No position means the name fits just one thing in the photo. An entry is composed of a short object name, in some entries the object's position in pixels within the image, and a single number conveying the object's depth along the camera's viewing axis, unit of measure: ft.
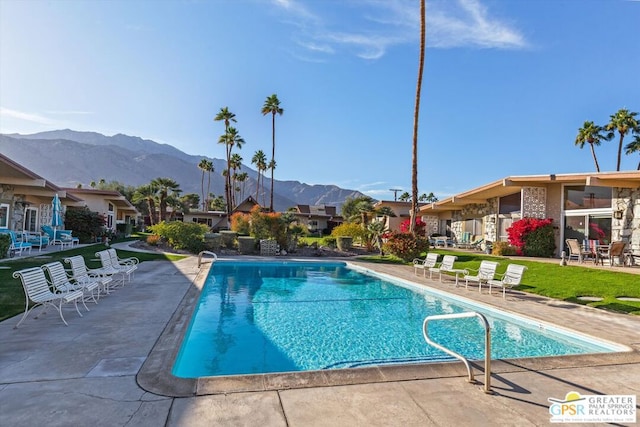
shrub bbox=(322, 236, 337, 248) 87.80
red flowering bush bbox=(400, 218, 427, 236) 85.08
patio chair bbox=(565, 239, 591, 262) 50.75
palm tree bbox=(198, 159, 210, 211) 222.09
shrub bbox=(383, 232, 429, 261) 58.44
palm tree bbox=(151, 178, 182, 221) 126.93
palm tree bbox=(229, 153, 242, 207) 174.39
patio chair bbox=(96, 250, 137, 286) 30.76
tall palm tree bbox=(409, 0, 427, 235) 61.36
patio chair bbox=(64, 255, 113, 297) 25.76
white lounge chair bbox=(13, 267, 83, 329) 19.26
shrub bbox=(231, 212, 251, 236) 78.59
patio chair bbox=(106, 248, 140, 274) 34.12
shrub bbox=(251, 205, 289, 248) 74.28
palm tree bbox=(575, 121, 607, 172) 119.96
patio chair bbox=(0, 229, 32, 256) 47.66
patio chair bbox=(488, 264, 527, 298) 32.58
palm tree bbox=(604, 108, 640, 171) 114.11
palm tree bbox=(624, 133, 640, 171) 115.89
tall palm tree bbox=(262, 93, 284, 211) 143.33
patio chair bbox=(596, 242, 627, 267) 45.81
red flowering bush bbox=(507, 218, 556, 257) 61.41
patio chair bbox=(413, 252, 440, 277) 45.65
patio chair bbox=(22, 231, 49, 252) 56.37
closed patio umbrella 60.54
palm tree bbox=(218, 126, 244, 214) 149.59
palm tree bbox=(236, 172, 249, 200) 234.79
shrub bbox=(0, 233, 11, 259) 43.82
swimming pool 19.80
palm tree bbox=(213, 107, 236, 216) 148.05
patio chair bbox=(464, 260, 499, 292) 35.27
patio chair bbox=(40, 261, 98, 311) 22.22
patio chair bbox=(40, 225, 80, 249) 66.67
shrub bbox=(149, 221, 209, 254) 70.64
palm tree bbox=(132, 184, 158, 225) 129.70
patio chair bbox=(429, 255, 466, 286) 42.58
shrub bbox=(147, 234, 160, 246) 72.79
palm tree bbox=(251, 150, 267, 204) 198.90
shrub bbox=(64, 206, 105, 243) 80.33
